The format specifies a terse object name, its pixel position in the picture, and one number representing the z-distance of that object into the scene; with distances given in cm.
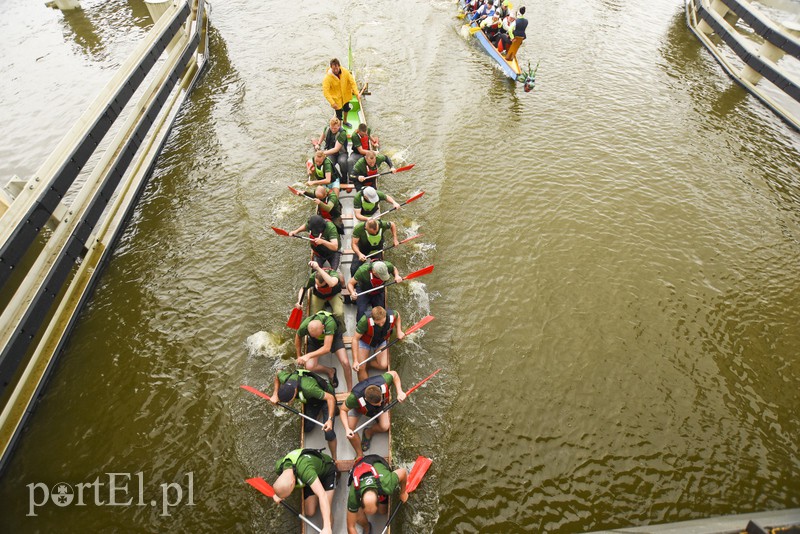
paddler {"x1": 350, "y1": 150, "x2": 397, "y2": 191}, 1068
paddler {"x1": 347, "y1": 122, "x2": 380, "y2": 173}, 1170
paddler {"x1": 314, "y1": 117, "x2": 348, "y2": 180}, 1130
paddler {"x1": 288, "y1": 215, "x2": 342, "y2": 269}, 896
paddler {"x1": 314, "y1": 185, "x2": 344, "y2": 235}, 953
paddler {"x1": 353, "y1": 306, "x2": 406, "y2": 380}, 712
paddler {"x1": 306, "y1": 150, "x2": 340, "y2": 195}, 1084
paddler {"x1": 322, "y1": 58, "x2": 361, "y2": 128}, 1212
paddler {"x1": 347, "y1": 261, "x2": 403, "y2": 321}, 810
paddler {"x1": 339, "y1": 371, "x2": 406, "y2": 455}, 605
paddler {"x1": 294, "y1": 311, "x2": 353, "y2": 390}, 725
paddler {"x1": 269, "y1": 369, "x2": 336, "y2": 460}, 631
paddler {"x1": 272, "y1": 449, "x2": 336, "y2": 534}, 541
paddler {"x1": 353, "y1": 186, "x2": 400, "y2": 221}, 956
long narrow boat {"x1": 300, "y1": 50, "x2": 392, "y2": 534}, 586
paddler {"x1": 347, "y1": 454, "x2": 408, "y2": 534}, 537
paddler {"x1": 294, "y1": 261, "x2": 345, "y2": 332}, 809
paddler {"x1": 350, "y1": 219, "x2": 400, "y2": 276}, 880
